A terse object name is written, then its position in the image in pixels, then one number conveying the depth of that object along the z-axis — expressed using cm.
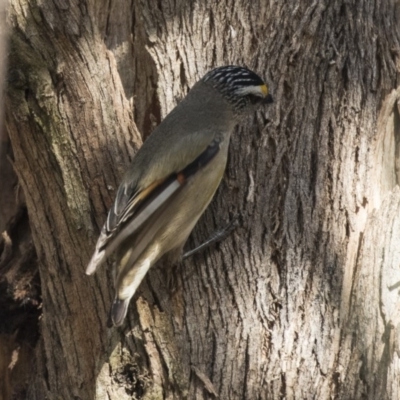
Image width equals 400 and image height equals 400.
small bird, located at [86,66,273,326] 756
